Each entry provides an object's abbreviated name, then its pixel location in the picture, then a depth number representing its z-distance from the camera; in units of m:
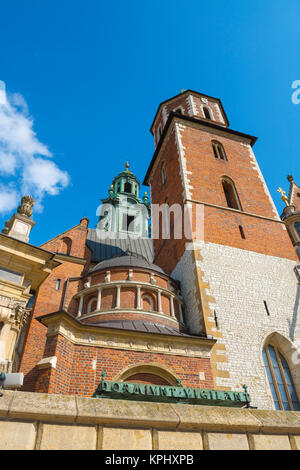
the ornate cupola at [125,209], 40.81
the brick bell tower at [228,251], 12.33
